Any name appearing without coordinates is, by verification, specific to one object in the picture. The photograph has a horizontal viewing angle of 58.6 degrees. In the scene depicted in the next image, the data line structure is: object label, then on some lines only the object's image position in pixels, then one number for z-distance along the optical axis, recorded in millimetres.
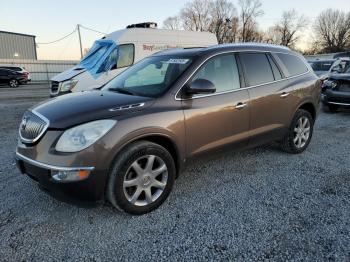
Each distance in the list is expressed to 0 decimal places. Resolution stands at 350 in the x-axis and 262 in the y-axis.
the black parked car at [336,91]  8852
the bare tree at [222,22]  59469
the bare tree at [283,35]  69438
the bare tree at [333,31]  70500
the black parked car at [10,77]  22766
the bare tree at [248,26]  61250
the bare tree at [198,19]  61281
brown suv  2877
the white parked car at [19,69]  23828
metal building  40156
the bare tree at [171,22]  64688
